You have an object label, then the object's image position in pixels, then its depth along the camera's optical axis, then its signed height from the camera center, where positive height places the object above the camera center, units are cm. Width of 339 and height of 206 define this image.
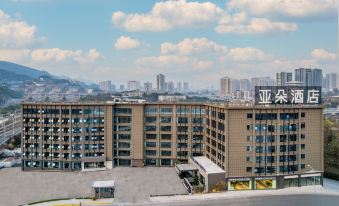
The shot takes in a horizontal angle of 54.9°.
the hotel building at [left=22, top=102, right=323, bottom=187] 6131 -763
